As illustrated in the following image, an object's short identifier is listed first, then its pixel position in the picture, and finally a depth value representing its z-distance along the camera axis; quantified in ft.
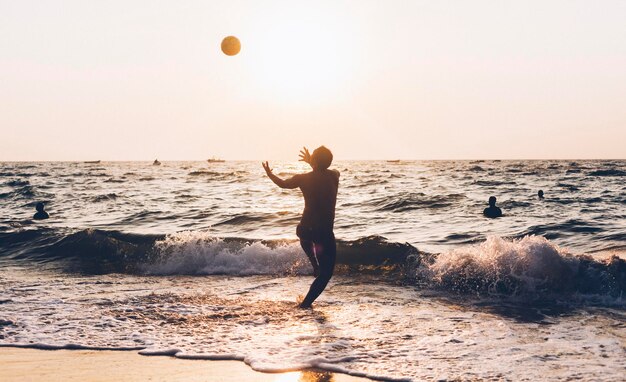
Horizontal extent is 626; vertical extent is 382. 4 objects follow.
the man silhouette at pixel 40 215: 74.18
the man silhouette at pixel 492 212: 69.86
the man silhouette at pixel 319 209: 27.81
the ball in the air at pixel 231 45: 63.16
